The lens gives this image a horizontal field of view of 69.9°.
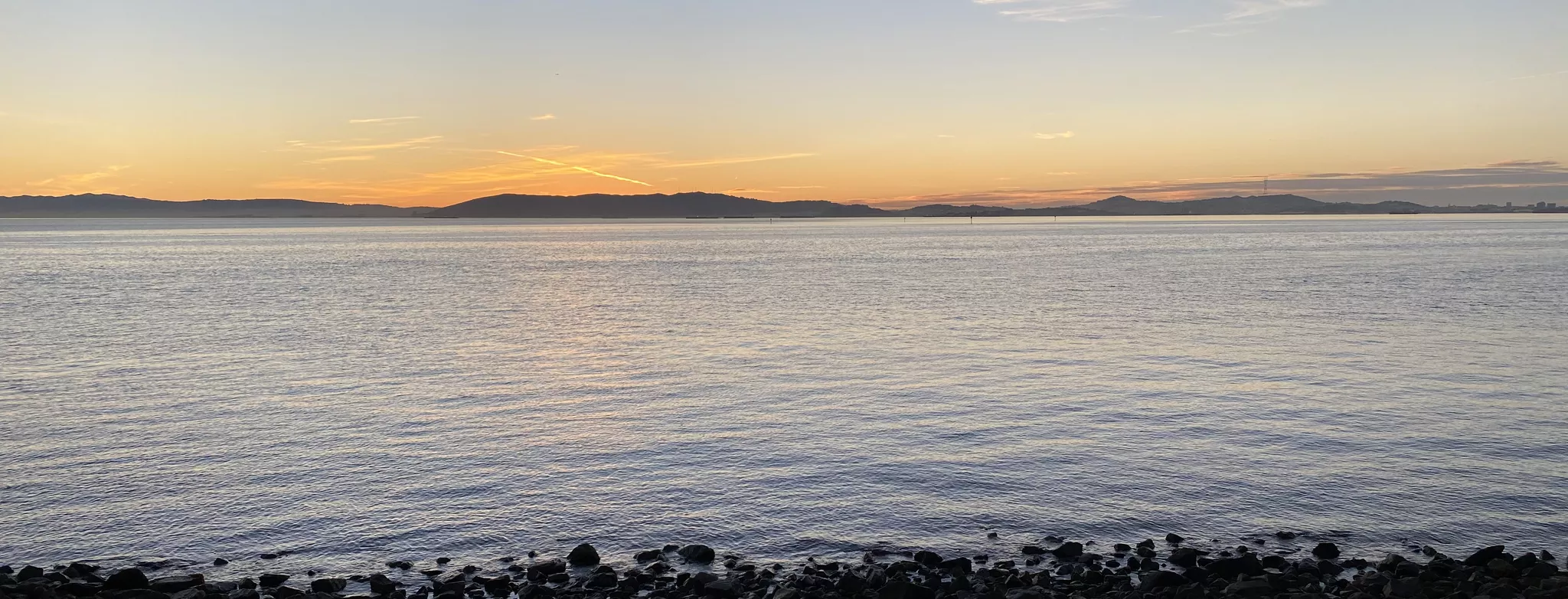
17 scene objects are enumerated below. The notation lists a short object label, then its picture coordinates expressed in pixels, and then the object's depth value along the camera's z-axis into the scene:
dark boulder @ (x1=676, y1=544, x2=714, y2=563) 12.02
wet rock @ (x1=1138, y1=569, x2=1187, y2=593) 10.83
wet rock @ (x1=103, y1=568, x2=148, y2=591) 10.75
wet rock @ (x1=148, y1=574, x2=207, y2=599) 10.72
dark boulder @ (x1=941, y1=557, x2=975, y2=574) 11.65
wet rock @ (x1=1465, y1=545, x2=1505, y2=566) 11.39
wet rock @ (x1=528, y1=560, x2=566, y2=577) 11.45
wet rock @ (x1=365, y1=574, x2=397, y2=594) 10.91
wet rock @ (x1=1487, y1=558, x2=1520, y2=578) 10.88
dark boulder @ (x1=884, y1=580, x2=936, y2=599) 10.43
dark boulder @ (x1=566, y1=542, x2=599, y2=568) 11.90
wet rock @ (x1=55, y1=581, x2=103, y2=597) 10.59
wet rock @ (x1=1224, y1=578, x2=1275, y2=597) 10.37
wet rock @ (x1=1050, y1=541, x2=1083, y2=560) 12.02
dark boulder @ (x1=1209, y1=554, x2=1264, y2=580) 11.20
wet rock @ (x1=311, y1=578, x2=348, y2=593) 10.91
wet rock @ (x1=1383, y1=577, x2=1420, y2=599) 10.24
